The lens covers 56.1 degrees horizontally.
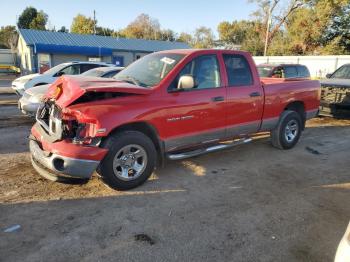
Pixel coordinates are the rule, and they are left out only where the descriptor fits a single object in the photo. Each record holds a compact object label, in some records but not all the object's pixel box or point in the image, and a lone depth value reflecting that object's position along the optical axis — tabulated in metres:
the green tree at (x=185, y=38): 71.69
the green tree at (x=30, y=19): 59.47
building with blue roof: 29.41
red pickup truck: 4.21
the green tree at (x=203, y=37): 68.19
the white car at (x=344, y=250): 2.19
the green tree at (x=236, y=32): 53.48
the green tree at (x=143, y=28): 69.44
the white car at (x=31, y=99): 8.05
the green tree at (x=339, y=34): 37.91
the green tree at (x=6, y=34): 56.99
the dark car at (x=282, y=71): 11.83
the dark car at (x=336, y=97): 9.75
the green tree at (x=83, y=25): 63.59
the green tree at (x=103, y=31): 66.31
